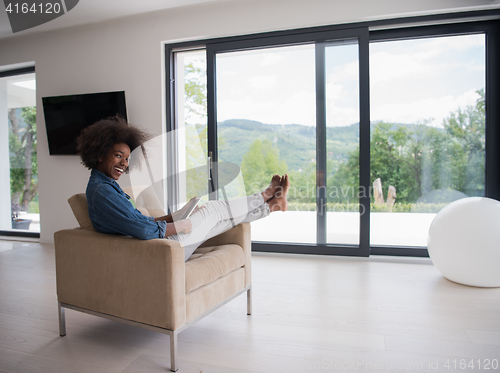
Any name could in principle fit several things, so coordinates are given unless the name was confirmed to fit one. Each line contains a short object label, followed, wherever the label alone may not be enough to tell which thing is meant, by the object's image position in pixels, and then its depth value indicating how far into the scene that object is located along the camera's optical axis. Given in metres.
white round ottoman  2.45
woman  1.64
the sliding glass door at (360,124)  3.25
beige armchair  1.54
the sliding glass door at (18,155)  4.62
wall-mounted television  3.90
